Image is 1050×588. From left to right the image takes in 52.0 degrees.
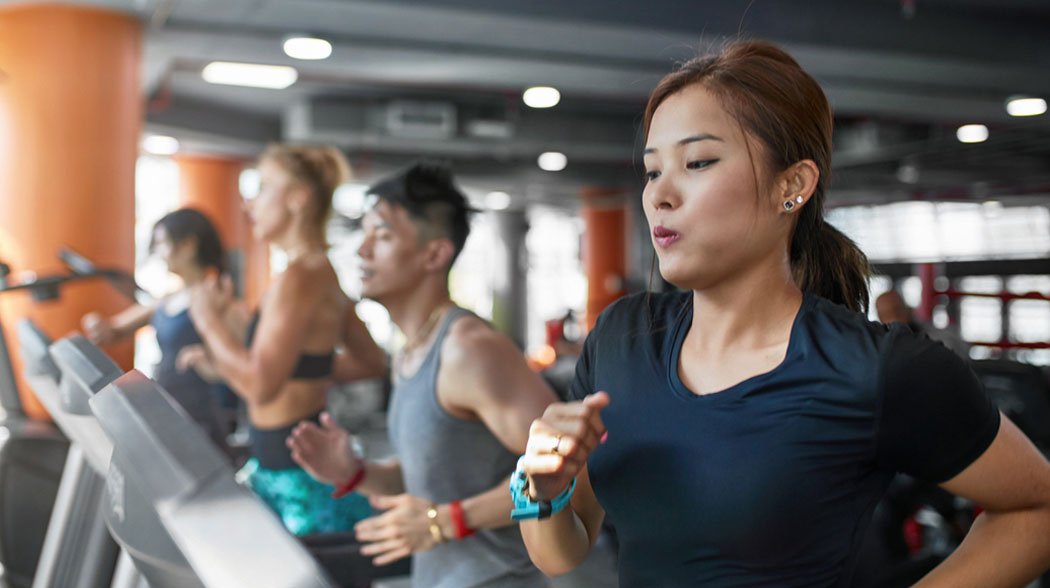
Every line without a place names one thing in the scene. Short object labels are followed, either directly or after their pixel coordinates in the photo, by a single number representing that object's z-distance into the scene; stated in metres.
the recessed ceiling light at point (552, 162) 12.16
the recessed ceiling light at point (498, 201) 15.14
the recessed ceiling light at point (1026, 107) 7.95
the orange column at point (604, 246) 15.07
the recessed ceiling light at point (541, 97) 8.19
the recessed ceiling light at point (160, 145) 10.12
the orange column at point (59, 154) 5.11
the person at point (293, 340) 2.62
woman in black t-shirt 1.01
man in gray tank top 1.69
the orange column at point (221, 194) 11.27
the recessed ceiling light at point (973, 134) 9.55
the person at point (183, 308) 3.68
